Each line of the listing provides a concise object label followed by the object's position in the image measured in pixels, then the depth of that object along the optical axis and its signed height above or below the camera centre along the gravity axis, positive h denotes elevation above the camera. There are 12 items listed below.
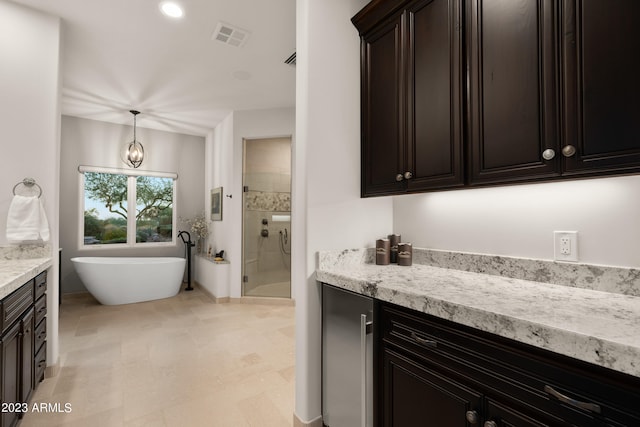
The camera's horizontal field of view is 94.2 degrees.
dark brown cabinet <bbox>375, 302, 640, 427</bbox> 0.76 -0.51
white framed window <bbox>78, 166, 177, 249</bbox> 4.98 +0.21
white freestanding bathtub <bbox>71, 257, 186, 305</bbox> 4.19 -0.87
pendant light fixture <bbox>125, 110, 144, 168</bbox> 4.65 +1.07
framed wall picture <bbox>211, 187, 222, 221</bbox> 4.96 +0.27
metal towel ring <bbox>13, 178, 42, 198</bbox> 2.28 +0.28
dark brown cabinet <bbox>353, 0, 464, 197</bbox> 1.44 +0.68
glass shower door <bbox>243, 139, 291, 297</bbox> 4.59 +0.14
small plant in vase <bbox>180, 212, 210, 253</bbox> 5.45 -0.15
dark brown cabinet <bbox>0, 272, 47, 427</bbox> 1.51 -0.76
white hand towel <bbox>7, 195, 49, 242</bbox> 2.19 +0.01
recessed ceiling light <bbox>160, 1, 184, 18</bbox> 2.35 +1.70
